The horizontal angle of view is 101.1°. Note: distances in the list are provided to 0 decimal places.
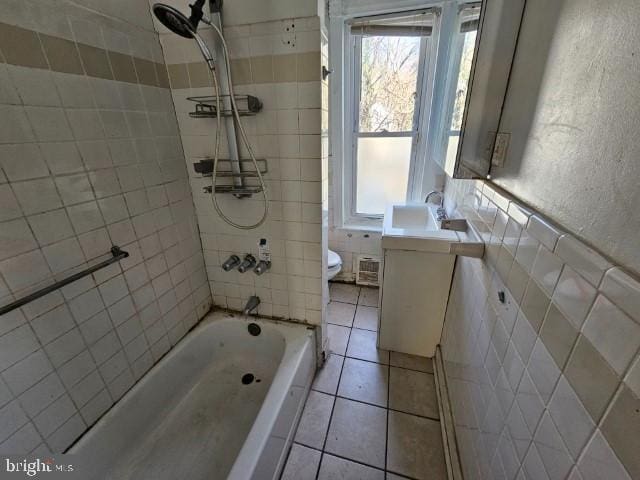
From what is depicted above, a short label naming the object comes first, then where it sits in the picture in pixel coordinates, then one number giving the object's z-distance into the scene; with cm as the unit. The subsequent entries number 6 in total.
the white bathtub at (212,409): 104
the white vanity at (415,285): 144
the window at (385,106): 186
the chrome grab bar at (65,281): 75
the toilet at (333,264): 207
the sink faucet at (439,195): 199
